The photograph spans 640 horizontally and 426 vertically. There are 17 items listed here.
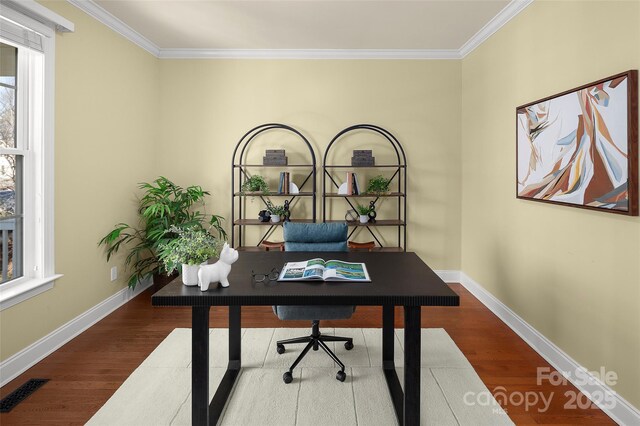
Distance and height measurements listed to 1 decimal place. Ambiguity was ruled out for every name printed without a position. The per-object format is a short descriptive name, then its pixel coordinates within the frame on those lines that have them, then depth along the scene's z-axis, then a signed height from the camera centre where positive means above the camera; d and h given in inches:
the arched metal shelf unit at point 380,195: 170.9 +10.0
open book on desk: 76.1 -12.0
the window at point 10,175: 101.0 +9.0
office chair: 106.2 -8.2
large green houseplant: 149.1 -6.0
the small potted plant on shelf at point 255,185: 167.6 +10.5
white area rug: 81.4 -40.2
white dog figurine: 69.9 -10.5
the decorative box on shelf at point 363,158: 170.7 +22.1
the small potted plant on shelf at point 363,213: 168.9 -1.0
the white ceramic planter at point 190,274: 72.9 -11.4
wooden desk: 67.6 -14.6
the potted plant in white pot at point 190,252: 71.6 -7.4
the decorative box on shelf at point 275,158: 170.4 +22.0
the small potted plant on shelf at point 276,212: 170.4 -0.6
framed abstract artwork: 79.0 +14.9
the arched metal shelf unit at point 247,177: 173.3 +14.0
